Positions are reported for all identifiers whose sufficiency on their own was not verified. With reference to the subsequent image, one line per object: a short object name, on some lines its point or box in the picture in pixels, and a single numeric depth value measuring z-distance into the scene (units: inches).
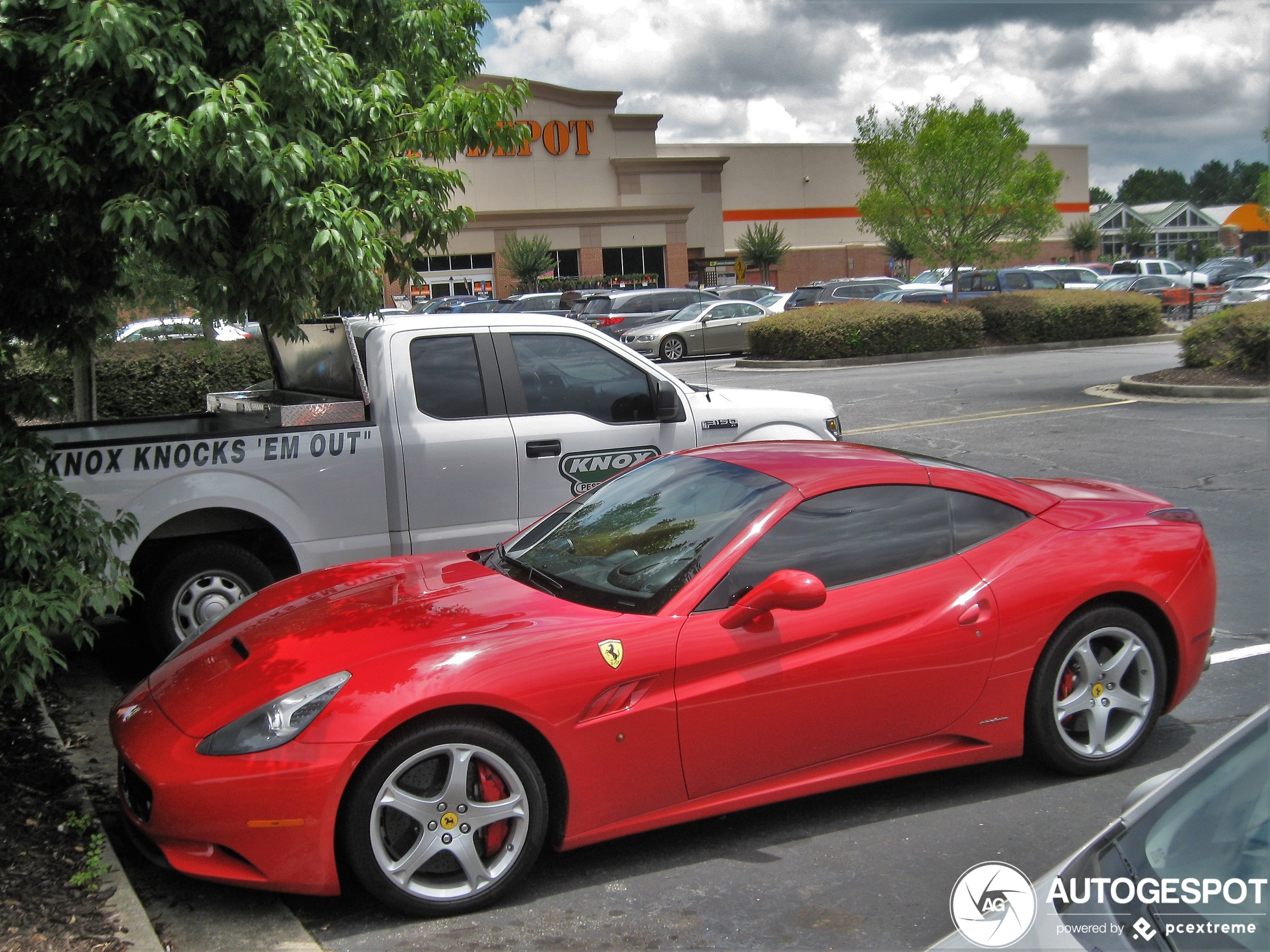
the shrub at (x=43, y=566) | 151.3
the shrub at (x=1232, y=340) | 650.8
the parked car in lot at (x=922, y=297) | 1180.5
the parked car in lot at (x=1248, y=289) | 1418.6
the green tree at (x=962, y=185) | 1129.4
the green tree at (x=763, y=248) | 2347.4
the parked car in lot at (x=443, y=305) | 1319.6
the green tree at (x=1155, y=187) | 6284.5
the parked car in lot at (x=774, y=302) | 1326.3
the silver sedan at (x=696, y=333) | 1083.9
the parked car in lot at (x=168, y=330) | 576.4
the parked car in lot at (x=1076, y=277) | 1560.0
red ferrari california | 138.8
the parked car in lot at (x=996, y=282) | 1250.0
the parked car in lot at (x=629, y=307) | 1164.5
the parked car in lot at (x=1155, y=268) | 1737.2
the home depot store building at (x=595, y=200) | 2062.0
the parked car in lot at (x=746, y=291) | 1422.2
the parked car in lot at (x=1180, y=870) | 73.9
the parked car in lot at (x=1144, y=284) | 1508.4
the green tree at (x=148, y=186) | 165.3
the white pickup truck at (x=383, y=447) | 237.0
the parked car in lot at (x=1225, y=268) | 1822.1
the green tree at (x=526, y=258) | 1971.0
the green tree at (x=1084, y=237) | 2778.1
